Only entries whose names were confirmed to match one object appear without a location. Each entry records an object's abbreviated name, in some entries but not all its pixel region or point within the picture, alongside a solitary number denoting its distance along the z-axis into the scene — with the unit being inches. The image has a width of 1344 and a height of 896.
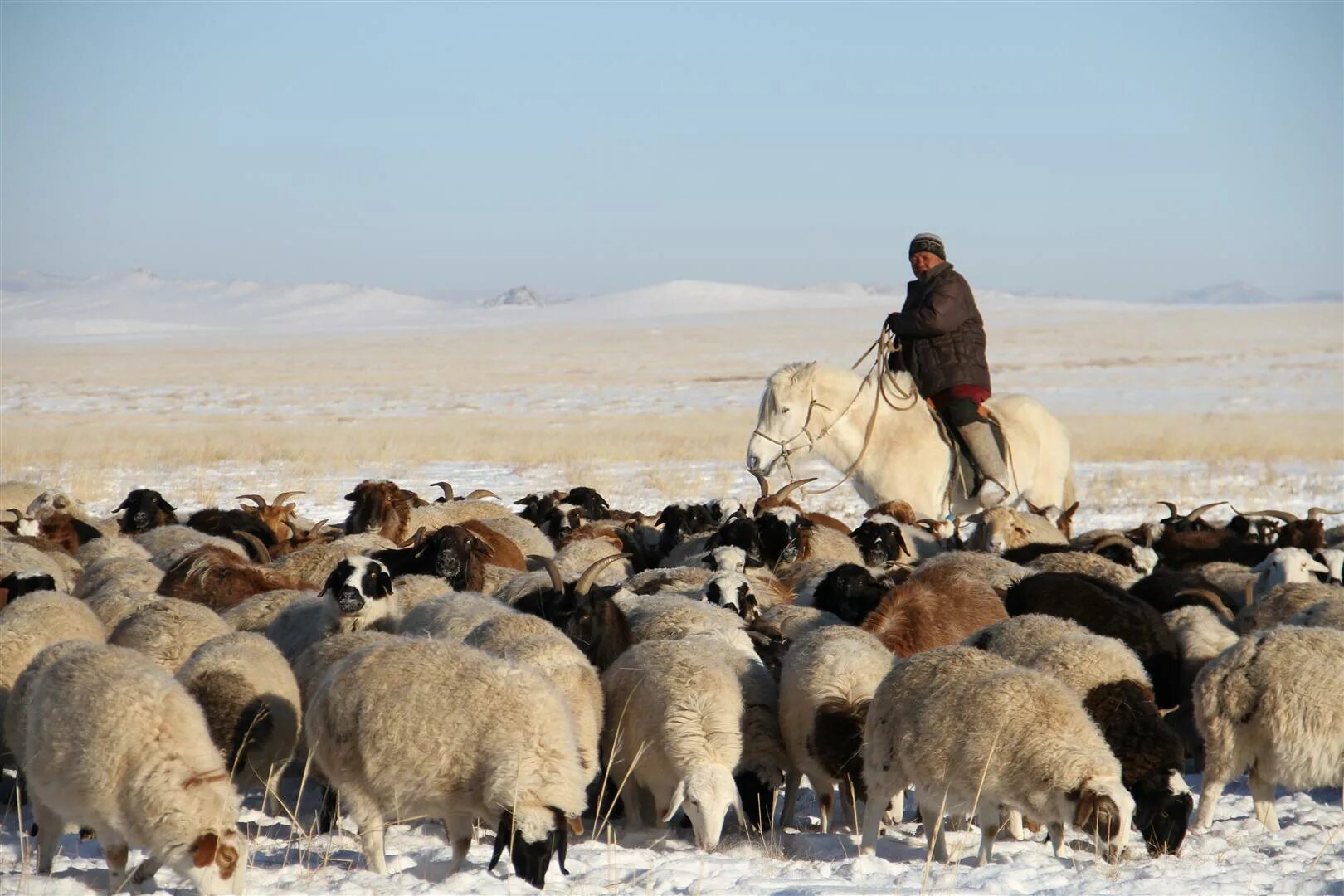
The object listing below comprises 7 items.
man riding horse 1010.7
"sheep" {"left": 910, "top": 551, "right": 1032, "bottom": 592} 739.4
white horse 1016.9
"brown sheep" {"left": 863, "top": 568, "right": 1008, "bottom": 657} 637.3
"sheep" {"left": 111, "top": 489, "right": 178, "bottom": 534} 1101.7
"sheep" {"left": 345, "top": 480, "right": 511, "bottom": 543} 979.3
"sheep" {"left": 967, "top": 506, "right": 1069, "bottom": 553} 942.4
